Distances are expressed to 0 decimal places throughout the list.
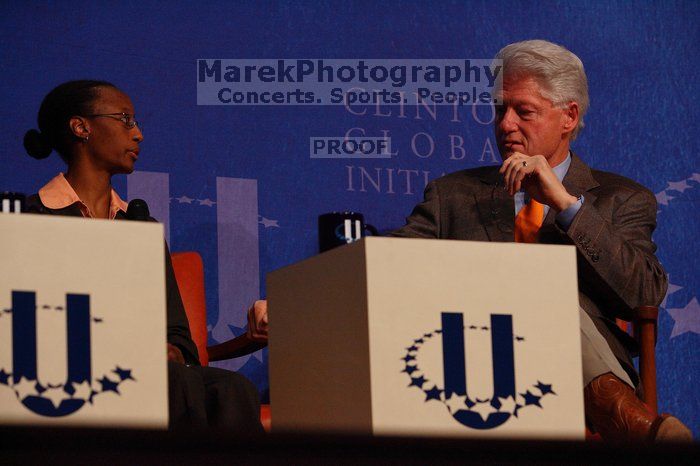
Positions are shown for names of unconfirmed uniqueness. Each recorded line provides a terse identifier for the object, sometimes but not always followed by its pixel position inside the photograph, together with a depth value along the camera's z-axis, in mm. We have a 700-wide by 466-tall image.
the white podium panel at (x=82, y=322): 2383
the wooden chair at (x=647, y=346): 4281
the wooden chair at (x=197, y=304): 5469
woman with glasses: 4531
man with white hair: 3830
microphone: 4859
